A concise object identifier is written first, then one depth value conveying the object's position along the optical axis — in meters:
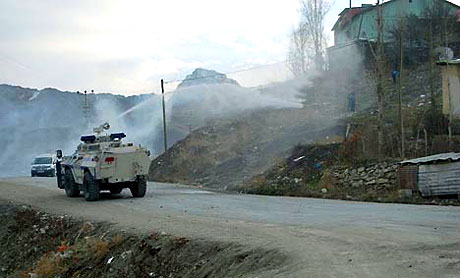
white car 45.78
